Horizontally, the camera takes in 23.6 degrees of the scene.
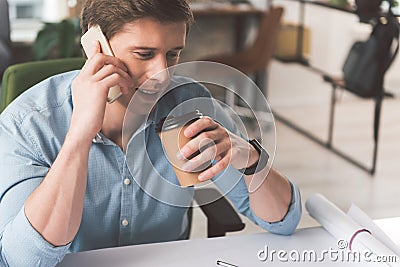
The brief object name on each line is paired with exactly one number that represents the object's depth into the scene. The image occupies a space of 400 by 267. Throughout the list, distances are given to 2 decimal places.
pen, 1.65
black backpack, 4.13
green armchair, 2.01
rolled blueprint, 1.69
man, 1.58
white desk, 1.66
